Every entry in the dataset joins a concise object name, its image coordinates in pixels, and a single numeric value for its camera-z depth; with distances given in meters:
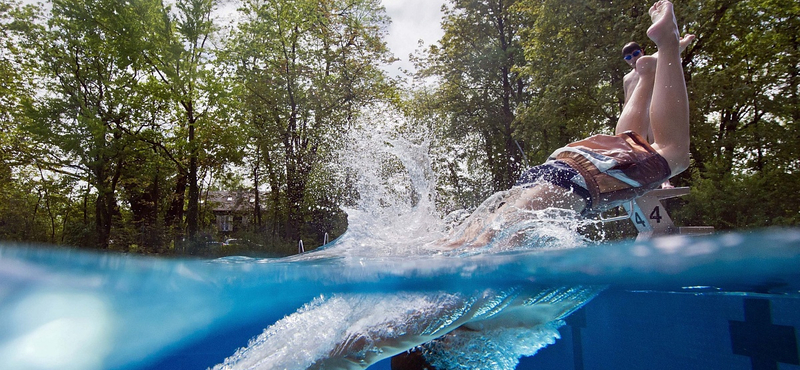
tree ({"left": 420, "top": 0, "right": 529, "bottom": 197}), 19.50
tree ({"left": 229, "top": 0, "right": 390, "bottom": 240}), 19.31
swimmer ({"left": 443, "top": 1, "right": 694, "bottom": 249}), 2.55
